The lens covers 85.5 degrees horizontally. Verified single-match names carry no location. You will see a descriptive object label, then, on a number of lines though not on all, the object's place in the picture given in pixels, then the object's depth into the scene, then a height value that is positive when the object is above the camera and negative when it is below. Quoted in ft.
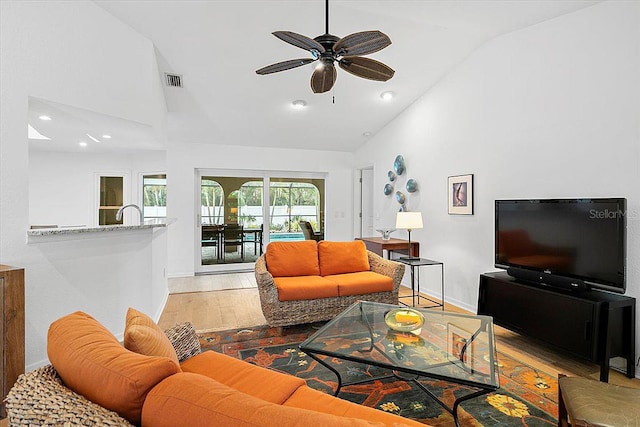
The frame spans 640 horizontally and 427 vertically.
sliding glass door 21.76 -0.16
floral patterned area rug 6.80 -3.99
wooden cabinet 6.51 -2.25
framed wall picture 13.73 +0.77
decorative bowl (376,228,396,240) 17.40 -1.07
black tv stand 8.21 -2.76
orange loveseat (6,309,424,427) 2.72 -1.61
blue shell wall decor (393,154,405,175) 17.97 +2.47
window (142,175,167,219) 19.12 +0.80
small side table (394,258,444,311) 14.19 -2.13
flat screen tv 8.55 -0.78
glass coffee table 6.01 -2.74
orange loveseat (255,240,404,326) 11.41 -2.43
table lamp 14.69 -0.33
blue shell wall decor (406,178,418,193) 16.96 +1.33
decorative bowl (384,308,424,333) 7.94 -2.58
